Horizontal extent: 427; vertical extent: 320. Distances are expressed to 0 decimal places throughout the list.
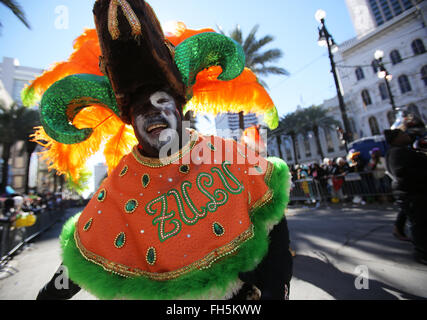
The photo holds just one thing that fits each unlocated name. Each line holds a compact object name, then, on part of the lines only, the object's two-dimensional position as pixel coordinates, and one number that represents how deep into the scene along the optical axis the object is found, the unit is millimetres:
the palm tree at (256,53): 10453
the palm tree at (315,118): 26641
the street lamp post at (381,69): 10896
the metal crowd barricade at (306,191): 8265
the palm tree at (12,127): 14883
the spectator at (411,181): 2441
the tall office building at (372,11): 38312
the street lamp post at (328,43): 9125
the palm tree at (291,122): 27375
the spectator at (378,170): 6727
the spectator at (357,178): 7133
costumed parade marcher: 882
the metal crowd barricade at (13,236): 4844
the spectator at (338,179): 7712
